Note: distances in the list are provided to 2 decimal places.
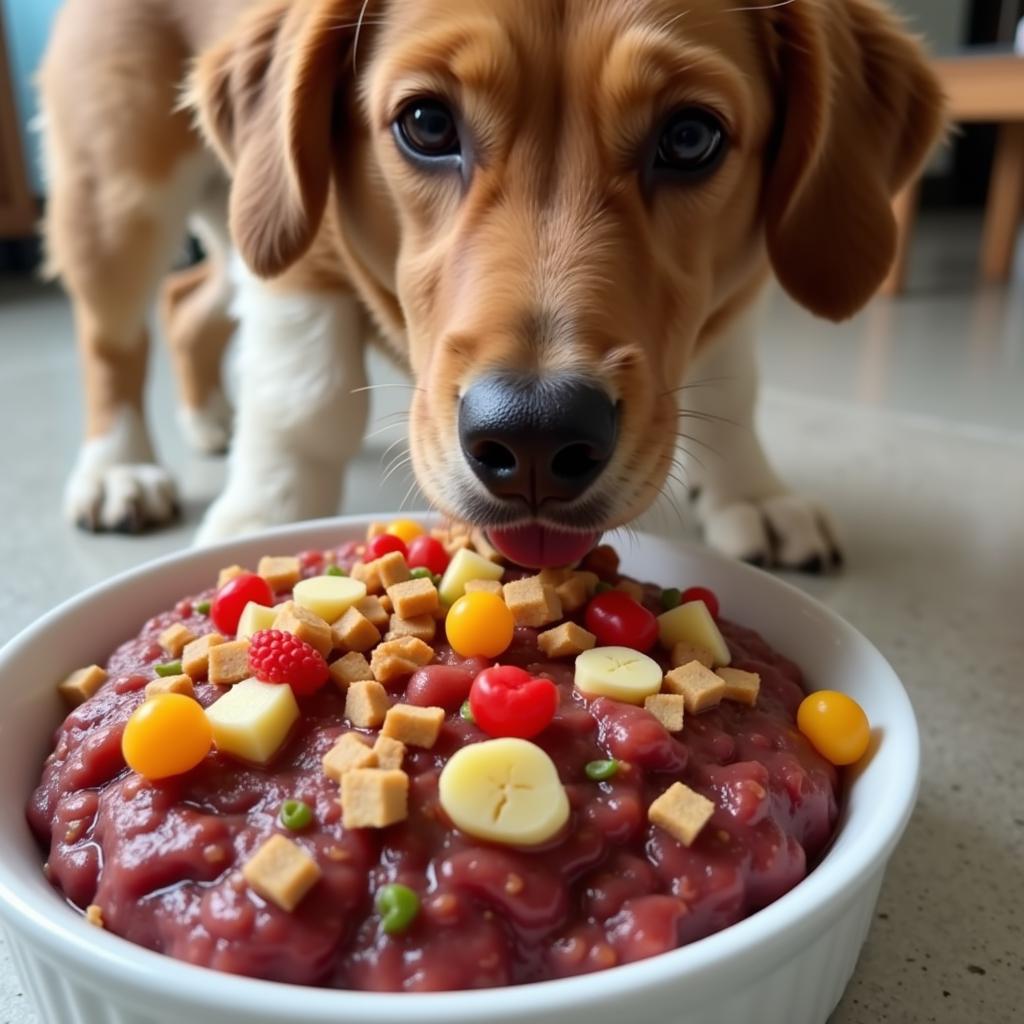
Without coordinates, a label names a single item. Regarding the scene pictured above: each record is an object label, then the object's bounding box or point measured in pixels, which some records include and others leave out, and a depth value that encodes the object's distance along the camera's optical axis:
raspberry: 0.23
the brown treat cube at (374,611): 0.26
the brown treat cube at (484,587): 0.26
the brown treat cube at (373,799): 0.19
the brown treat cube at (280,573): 0.29
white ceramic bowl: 0.16
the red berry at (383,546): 0.29
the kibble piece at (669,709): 0.23
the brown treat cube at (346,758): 0.21
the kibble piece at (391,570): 0.27
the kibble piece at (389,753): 0.21
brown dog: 0.28
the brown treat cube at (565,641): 0.25
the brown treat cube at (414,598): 0.26
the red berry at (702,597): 0.29
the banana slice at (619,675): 0.23
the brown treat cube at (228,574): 0.29
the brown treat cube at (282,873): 0.18
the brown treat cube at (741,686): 0.25
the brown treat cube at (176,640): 0.26
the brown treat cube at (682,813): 0.20
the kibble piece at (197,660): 0.25
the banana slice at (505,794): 0.19
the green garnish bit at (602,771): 0.21
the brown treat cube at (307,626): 0.24
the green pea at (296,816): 0.20
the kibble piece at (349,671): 0.24
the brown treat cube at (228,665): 0.24
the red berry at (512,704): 0.22
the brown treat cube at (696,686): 0.23
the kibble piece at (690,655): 0.25
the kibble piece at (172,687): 0.24
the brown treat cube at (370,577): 0.28
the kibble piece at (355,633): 0.25
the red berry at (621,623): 0.26
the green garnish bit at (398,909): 0.18
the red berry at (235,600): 0.27
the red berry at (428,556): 0.29
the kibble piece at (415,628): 0.25
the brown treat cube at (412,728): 0.22
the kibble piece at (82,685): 0.26
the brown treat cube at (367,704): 0.22
